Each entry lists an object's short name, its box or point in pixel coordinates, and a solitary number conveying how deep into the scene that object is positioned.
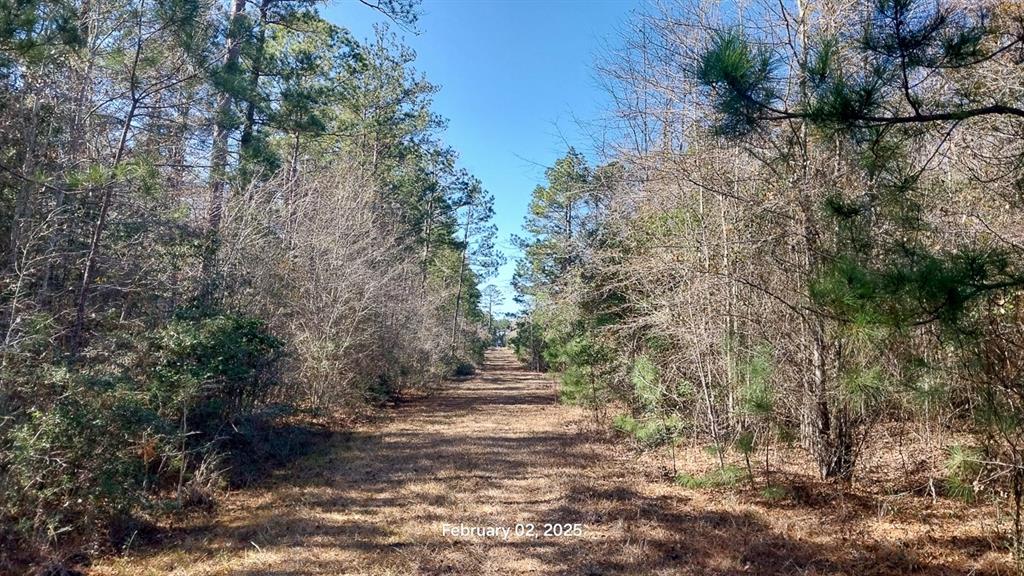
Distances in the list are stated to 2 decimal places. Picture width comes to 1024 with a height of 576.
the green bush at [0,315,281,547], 3.48
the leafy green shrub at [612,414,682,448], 5.75
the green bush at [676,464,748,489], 4.91
